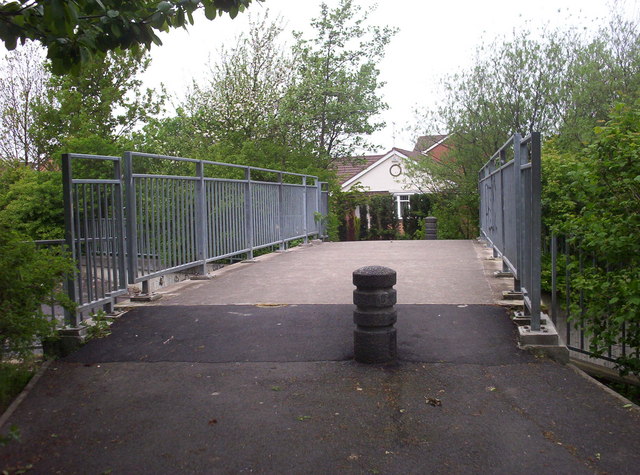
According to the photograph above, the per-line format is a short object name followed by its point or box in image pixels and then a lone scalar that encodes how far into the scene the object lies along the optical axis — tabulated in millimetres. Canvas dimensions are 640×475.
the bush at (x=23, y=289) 4344
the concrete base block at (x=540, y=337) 5066
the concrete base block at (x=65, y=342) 5441
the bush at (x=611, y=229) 4746
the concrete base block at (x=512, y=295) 6547
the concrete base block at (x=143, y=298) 7137
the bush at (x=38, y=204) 16438
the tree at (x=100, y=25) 4020
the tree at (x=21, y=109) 24506
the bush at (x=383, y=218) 28688
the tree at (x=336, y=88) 25047
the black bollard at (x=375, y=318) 4914
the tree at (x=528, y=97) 17500
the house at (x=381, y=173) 45344
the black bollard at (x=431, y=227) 23609
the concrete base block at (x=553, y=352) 4988
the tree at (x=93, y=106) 23375
